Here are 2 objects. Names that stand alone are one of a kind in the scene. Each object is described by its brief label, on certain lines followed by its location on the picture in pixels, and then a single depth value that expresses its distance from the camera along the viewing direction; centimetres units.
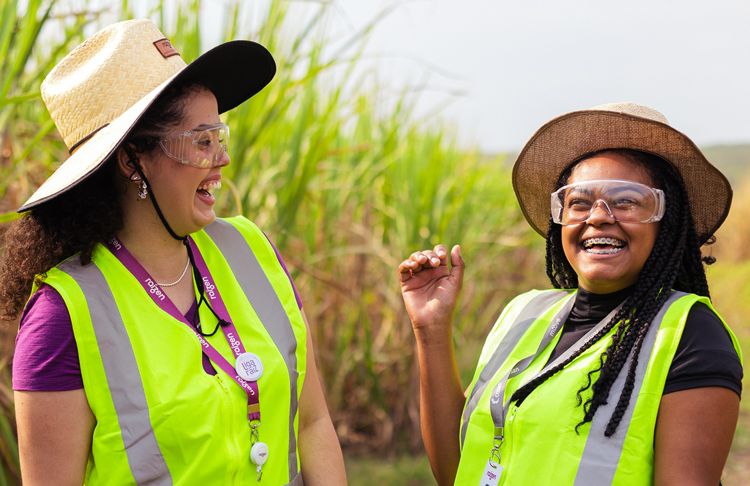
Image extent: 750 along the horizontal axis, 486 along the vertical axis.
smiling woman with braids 170
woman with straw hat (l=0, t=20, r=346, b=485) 163
